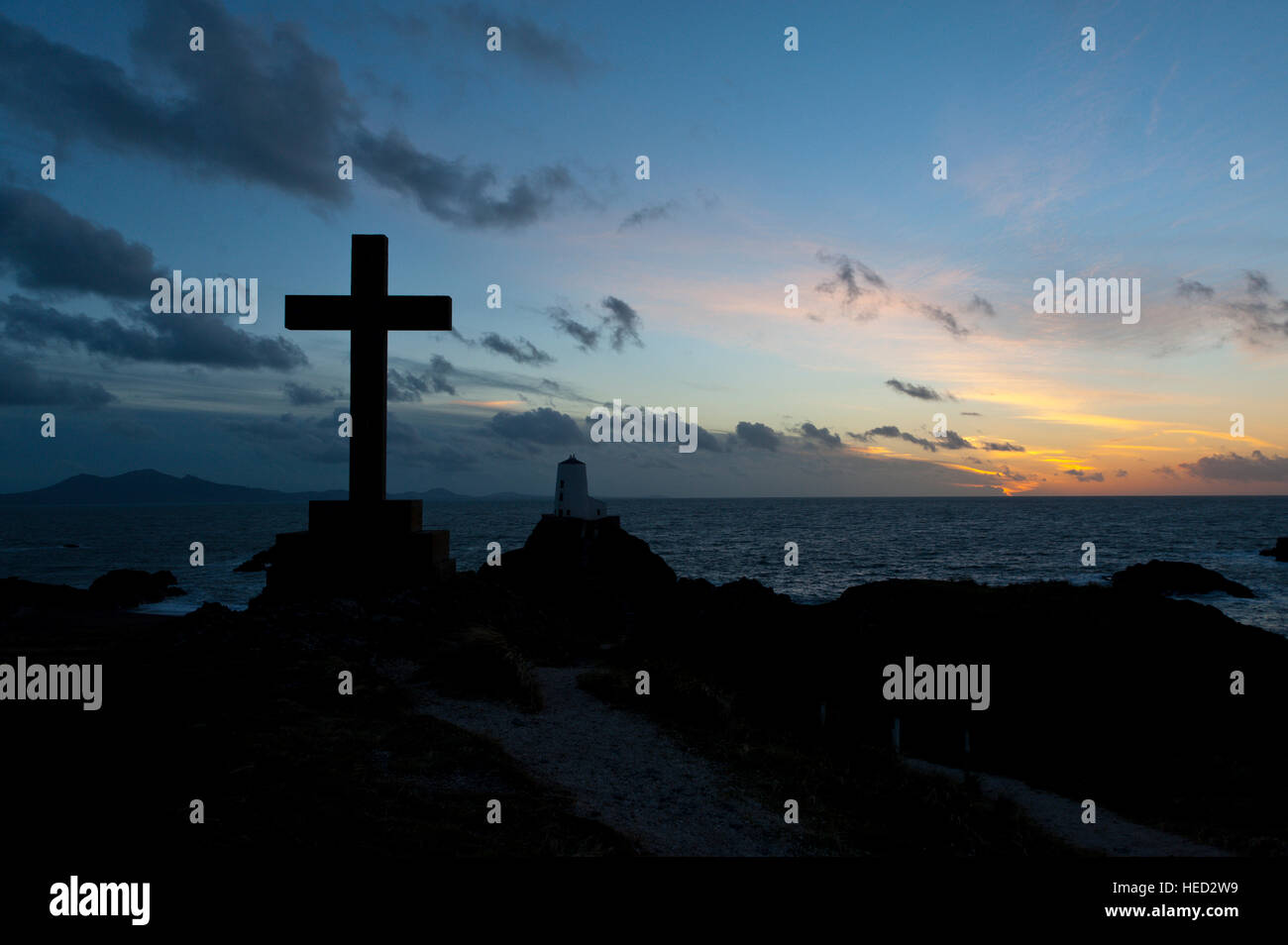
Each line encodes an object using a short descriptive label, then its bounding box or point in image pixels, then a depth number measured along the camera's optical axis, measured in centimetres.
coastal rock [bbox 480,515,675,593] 4103
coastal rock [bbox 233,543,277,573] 5384
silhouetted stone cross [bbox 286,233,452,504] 1426
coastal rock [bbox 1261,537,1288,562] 6512
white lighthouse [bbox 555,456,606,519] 4316
